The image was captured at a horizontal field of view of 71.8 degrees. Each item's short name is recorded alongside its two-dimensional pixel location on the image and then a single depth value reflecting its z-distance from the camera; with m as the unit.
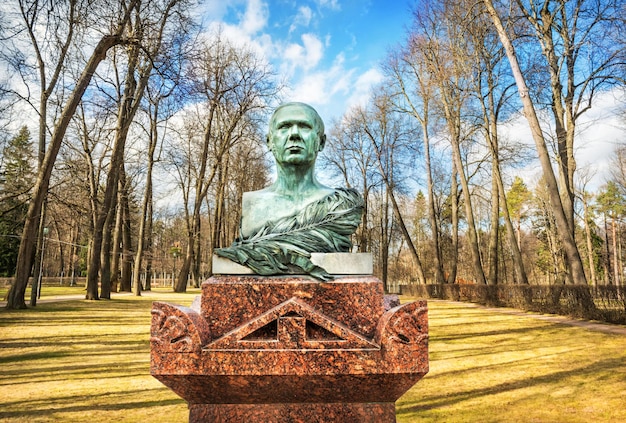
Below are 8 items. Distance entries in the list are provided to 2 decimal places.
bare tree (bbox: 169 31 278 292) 25.83
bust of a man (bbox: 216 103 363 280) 3.52
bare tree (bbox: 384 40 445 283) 26.80
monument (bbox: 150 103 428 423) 2.88
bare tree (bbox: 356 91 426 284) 31.42
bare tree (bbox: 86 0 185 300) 18.88
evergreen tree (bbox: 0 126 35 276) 33.34
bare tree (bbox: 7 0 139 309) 12.95
